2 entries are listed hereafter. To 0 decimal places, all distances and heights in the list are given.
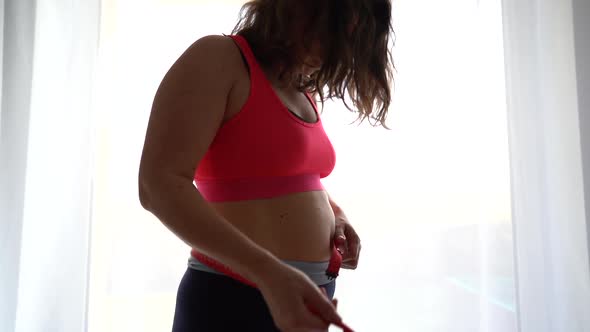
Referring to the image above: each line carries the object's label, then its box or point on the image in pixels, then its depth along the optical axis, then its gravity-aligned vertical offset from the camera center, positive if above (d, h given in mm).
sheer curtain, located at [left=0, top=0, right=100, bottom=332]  1186 +67
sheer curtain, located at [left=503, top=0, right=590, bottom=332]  1368 +67
